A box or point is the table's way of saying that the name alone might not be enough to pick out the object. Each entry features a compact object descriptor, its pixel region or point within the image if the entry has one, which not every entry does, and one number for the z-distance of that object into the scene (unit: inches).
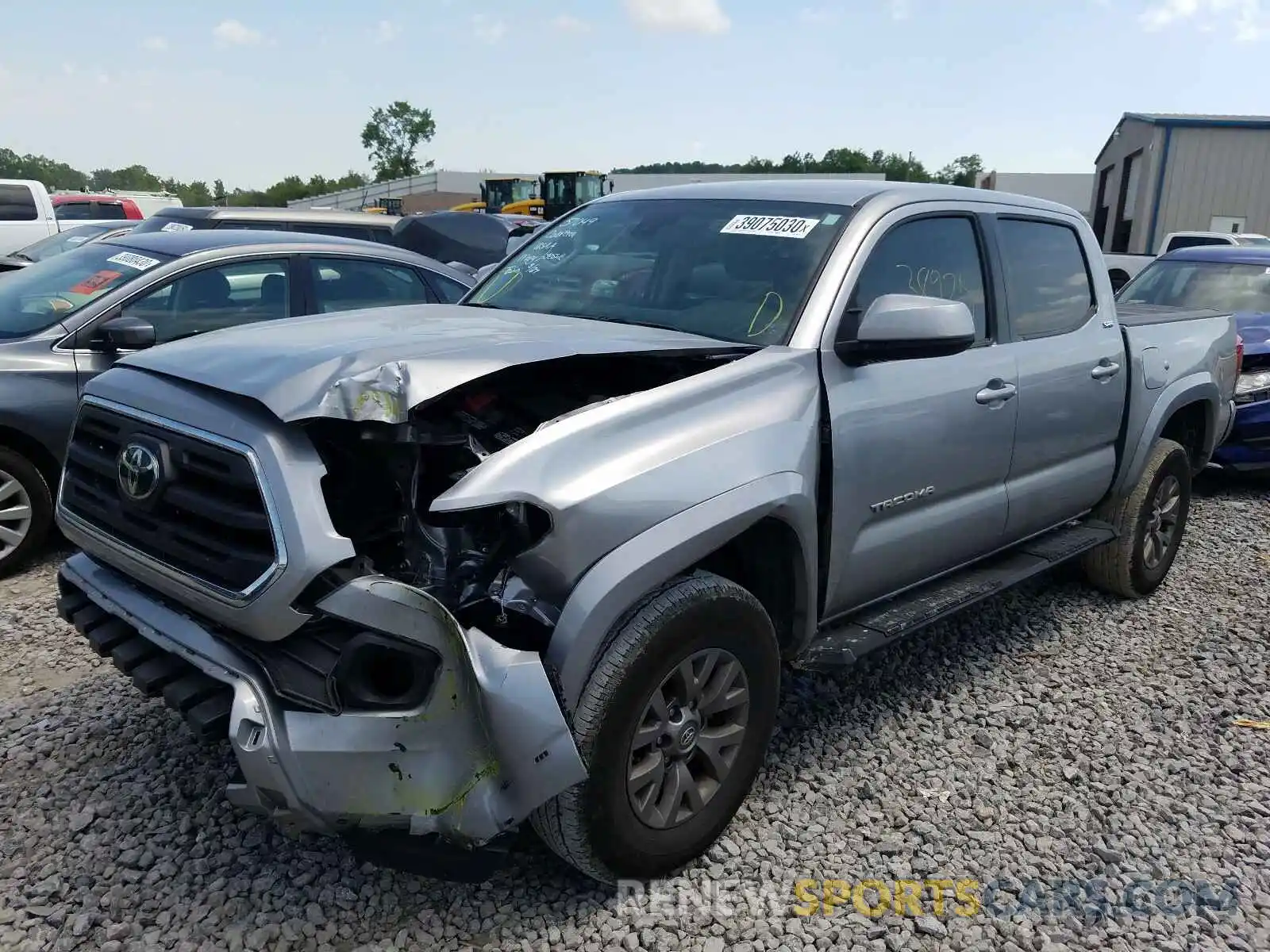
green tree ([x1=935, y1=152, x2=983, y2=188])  3255.9
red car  768.9
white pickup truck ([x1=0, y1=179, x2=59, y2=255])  545.6
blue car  285.3
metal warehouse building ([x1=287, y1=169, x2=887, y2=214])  2198.6
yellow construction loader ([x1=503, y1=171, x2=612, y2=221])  1286.9
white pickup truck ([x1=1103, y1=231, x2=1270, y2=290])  671.1
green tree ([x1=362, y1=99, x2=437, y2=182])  3585.1
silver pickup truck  91.0
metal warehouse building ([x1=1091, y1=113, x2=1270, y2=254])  1099.3
